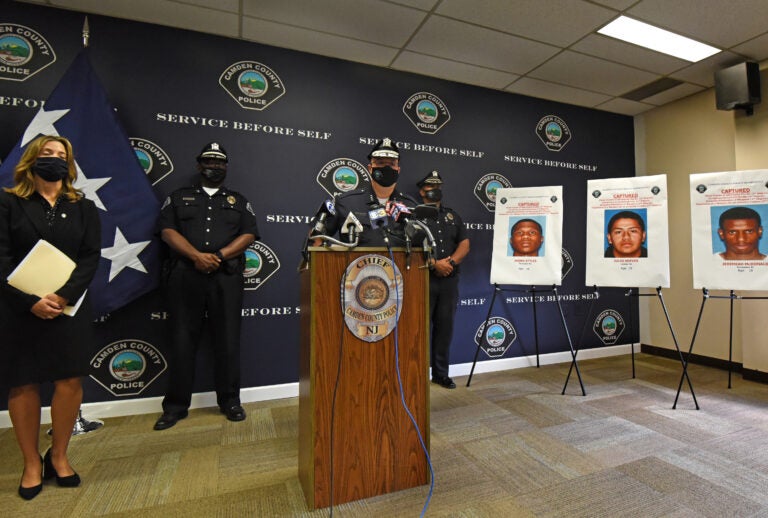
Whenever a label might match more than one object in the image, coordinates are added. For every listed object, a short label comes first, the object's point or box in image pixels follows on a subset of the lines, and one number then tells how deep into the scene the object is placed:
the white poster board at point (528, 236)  3.19
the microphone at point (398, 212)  1.70
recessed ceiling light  2.89
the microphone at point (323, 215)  1.63
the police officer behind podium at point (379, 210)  1.67
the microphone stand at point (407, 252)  1.60
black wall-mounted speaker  3.27
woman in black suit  1.61
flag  2.45
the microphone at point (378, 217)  1.67
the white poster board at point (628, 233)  2.97
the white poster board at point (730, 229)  2.78
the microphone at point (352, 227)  1.55
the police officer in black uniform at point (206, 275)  2.55
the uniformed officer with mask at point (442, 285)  3.29
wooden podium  1.50
